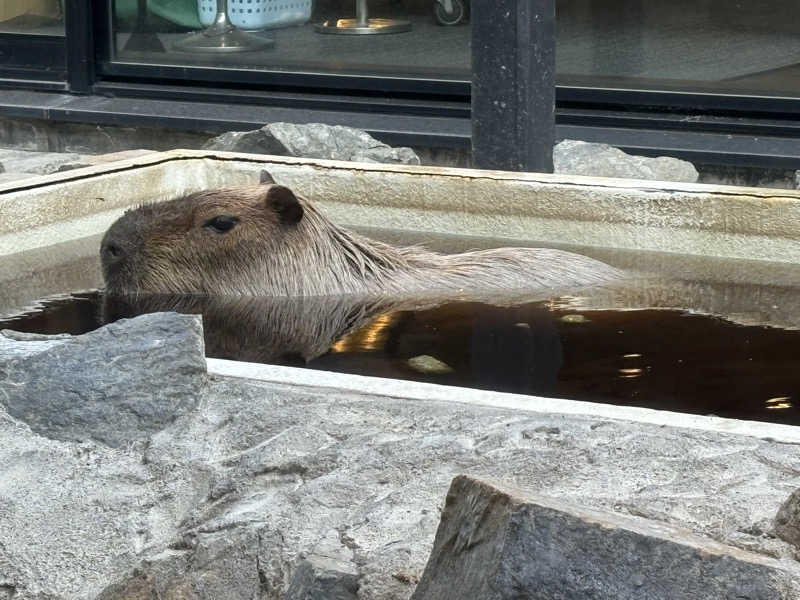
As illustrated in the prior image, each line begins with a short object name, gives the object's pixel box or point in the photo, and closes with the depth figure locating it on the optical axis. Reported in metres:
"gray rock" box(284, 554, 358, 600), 2.59
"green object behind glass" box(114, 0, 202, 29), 8.51
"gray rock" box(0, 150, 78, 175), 7.43
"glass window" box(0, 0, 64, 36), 8.68
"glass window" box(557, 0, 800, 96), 7.12
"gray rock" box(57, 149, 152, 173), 6.48
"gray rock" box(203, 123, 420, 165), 6.97
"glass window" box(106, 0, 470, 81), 7.86
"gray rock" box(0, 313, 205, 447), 3.50
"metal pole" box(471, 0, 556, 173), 5.84
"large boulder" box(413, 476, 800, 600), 2.26
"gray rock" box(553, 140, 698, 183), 6.62
